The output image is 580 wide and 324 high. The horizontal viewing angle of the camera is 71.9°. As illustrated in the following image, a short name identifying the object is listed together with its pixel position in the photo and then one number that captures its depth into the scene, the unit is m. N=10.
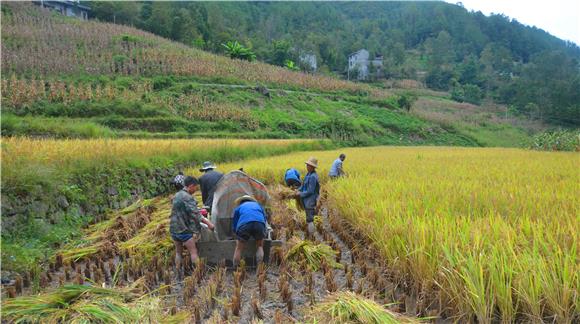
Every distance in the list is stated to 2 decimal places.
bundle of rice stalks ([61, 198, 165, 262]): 5.31
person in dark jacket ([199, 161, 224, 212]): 6.43
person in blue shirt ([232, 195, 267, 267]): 4.40
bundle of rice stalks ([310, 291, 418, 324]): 2.91
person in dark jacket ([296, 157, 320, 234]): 6.28
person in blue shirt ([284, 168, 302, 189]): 6.73
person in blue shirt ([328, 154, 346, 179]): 9.41
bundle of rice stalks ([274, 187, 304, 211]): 6.50
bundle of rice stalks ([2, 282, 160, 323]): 3.08
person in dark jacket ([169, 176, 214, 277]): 4.69
